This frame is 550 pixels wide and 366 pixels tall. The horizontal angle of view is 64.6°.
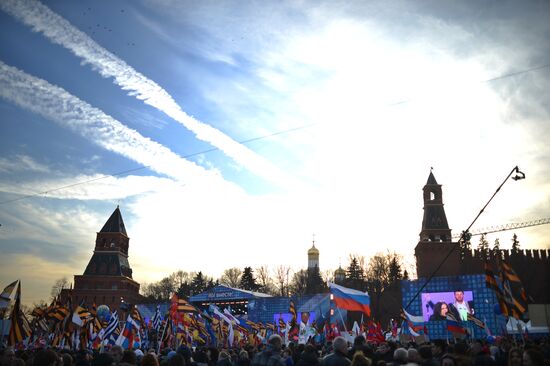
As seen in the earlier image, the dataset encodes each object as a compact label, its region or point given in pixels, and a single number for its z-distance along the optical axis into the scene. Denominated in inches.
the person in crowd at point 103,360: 277.9
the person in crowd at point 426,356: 294.2
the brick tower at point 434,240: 2807.6
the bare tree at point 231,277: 4652.8
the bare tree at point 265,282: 4349.7
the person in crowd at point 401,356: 305.1
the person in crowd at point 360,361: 244.1
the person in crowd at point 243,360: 395.2
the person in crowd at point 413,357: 298.0
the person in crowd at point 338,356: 284.2
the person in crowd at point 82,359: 350.6
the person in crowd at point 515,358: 289.7
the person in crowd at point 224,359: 369.4
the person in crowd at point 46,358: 246.7
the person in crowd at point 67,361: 271.0
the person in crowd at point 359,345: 400.9
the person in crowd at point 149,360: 245.8
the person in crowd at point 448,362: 263.7
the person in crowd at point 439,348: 443.3
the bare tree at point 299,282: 4100.9
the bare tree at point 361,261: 4052.2
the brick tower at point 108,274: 3105.3
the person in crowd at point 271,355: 308.7
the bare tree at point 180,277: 4937.0
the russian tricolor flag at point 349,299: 850.8
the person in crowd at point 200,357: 407.5
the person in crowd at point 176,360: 254.5
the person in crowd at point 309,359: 320.2
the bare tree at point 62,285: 4823.1
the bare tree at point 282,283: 4293.8
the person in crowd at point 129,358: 261.7
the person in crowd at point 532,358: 266.2
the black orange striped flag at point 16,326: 562.9
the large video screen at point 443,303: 1829.5
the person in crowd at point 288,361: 398.8
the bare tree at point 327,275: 4199.3
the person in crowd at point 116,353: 325.1
